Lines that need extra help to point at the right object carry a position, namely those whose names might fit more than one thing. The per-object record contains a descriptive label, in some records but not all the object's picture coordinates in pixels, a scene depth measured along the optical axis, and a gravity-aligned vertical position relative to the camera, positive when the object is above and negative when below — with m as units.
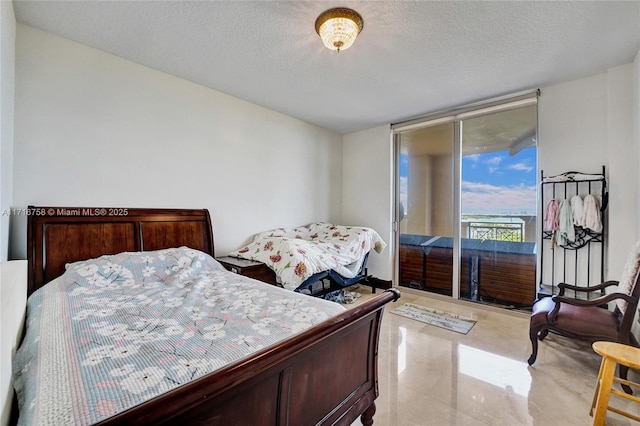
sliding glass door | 3.27 +0.11
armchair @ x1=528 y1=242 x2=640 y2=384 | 1.86 -0.78
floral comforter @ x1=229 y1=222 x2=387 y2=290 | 2.77 -0.46
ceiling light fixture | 1.83 +1.29
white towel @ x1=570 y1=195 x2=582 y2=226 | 2.65 +0.03
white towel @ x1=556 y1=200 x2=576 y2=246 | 2.70 -0.12
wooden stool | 1.45 -0.89
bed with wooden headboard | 0.72 -0.50
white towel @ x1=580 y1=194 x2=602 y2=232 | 2.58 -0.02
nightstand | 2.67 -0.59
